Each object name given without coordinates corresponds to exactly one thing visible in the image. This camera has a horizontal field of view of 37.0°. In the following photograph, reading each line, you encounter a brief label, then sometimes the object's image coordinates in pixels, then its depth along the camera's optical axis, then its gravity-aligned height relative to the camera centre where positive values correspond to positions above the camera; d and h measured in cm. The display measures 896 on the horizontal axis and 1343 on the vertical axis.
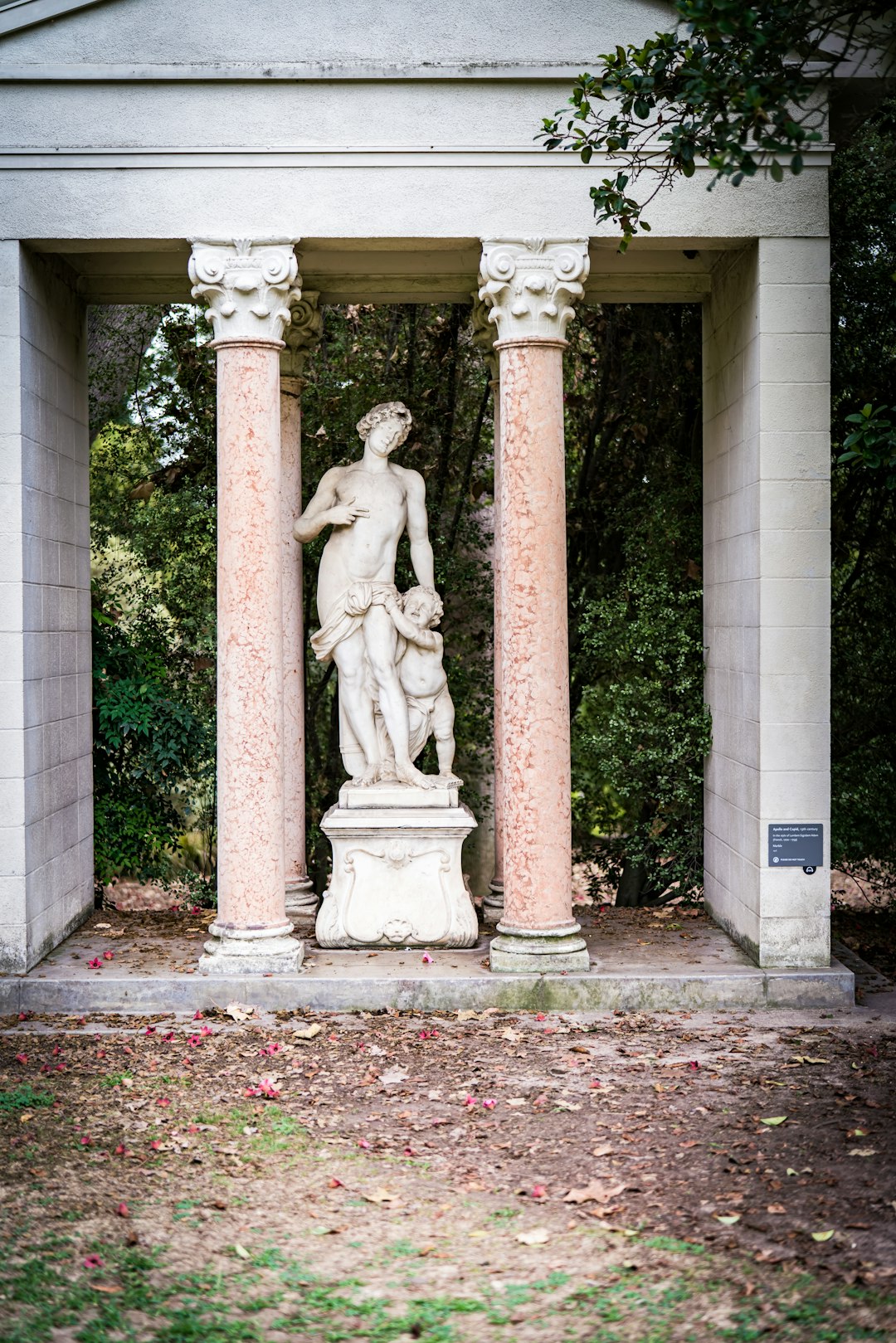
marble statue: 920 -60
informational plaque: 855 -134
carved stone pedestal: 917 -171
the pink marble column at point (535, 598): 847 +22
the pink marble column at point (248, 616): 849 +11
